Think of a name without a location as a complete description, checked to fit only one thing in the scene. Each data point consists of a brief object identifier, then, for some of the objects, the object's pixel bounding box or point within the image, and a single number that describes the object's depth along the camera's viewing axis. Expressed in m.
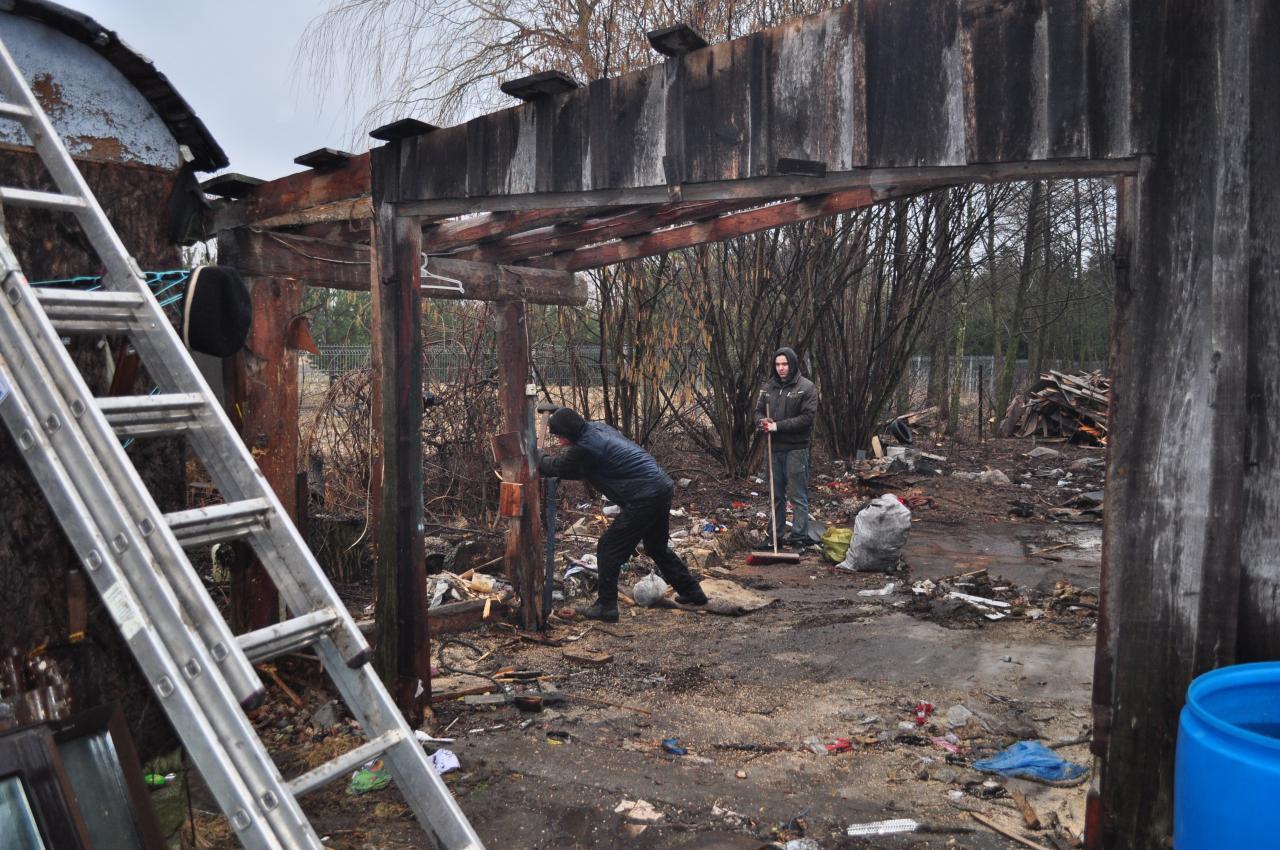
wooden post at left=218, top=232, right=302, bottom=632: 5.41
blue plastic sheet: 4.52
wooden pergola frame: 3.21
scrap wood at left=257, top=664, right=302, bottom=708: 5.45
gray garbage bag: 9.02
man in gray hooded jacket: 10.23
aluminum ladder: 2.24
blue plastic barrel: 2.57
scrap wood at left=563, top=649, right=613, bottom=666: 6.60
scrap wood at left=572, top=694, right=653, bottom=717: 5.60
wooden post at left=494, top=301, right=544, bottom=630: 7.15
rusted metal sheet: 3.36
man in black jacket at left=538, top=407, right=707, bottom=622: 7.50
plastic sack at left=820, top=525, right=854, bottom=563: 9.54
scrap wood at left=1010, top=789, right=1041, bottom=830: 4.03
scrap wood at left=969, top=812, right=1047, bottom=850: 3.83
